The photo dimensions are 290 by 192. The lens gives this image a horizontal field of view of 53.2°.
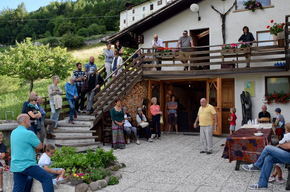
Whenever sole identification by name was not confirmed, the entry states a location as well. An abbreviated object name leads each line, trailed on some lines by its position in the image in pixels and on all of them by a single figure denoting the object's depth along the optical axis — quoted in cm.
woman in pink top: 1188
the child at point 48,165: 572
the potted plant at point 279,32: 1157
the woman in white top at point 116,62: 1277
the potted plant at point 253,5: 1329
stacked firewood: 1278
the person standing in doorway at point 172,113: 1358
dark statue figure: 1255
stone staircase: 957
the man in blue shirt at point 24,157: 467
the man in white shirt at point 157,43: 1367
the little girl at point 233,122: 1080
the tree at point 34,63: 2102
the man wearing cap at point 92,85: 1127
